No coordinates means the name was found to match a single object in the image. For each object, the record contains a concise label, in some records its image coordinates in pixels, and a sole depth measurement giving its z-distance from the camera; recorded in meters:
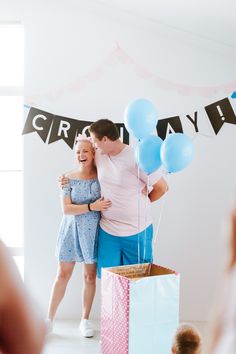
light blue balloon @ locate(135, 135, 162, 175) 2.64
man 2.92
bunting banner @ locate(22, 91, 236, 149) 3.49
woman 3.07
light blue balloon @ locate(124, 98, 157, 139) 2.67
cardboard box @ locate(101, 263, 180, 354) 2.60
